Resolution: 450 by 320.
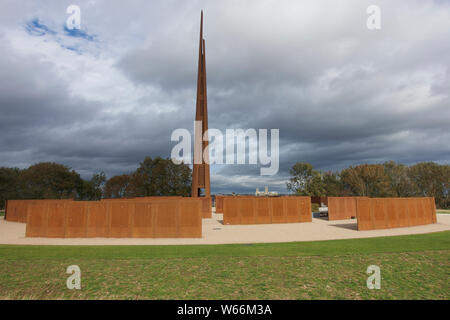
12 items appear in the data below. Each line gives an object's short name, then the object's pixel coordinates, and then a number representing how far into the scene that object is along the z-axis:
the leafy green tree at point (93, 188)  67.81
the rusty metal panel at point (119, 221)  16.44
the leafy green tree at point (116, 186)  65.81
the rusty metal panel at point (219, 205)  39.25
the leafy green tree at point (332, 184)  65.38
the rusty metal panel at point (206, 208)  30.39
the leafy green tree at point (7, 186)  51.03
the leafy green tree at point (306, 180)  60.66
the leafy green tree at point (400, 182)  61.88
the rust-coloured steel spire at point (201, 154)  36.69
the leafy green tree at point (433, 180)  59.03
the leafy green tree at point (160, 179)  56.16
